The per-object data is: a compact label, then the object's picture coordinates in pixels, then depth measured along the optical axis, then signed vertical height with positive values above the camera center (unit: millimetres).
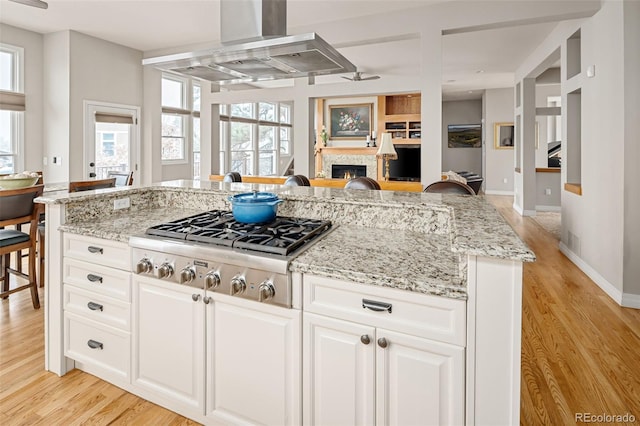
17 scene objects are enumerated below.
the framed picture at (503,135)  10355 +1751
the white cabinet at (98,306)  1875 -527
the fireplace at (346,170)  10141 +810
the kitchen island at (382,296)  1177 -325
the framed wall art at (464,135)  11602 +1960
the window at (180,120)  7112 +1536
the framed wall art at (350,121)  10094 +2099
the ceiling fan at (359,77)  7360 +2463
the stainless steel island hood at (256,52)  2123 +861
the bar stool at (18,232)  2775 -210
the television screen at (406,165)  10601 +984
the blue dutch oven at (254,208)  1898 -34
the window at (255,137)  8812 +1601
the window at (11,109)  5062 +1222
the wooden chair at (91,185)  3436 +155
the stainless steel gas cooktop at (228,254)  1450 -212
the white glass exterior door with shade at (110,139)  5746 +972
